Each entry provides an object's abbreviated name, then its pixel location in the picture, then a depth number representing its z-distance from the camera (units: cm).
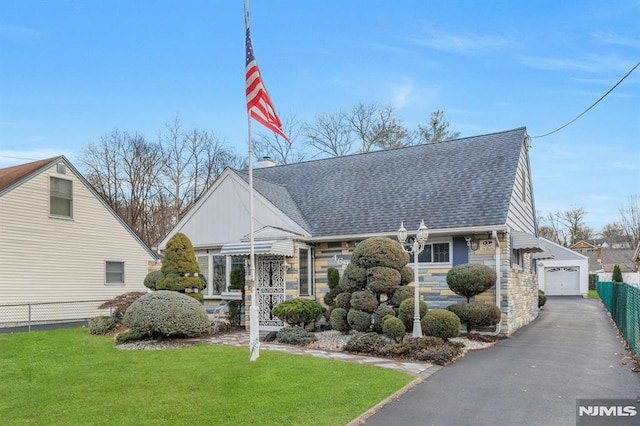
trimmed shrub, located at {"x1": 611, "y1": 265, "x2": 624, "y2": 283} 2946
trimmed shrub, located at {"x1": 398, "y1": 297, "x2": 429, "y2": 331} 1120
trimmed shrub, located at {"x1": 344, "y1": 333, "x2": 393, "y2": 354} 1016
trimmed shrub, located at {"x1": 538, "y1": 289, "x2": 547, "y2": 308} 2241
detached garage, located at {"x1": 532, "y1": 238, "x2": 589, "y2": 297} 3709
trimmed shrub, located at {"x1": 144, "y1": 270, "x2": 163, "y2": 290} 1650
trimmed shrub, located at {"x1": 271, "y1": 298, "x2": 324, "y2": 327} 1279
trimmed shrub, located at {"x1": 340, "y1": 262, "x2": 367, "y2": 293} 1191
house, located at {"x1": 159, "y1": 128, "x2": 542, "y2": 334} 1327
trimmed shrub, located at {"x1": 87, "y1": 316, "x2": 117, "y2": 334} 1441
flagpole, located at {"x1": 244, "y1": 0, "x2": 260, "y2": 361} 926
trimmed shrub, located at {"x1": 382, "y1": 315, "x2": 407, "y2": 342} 1062
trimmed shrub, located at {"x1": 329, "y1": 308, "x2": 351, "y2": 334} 1206
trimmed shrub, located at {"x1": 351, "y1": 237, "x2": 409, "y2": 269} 1175
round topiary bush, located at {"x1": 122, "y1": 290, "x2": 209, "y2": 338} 1148
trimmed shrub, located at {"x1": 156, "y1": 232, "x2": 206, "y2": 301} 1375
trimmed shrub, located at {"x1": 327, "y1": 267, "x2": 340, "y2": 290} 1418
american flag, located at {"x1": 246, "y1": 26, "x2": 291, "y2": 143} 970
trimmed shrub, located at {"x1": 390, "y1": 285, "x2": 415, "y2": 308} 1167
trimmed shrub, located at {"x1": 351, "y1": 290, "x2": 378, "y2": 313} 1155
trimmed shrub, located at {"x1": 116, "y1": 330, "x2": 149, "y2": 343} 1212
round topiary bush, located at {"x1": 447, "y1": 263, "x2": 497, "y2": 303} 1189
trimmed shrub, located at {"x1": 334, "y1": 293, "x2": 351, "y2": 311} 1212
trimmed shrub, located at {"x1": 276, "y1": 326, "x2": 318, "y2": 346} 1158
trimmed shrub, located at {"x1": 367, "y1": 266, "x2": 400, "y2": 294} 1152
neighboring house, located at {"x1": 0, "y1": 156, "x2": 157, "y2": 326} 1780
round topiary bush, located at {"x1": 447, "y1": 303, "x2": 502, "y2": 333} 1194
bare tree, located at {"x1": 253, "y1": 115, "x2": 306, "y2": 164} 3588
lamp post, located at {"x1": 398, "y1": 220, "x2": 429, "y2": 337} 1074
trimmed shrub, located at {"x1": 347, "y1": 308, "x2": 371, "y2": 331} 1150
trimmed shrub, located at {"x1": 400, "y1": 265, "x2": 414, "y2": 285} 1202
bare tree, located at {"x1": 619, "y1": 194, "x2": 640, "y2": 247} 4020
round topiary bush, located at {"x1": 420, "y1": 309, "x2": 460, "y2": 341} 1066
